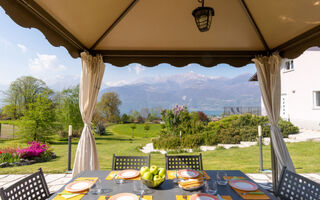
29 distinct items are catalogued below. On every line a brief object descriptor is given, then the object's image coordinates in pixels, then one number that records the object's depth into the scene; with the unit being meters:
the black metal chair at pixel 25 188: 1.22
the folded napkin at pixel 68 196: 1.32
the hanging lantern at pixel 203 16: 1.51
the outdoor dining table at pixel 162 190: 1.33
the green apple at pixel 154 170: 1.45
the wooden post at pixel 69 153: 4.13
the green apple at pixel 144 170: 1.49
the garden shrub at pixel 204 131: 6.88
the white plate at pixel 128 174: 1.72
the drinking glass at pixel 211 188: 1.39
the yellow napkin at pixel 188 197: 1.30
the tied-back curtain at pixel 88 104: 2.66
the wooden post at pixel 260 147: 3.95
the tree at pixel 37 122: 7.56
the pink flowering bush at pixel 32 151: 5.46
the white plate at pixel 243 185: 1.46
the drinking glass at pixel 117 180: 1.58
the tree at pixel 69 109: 9.75
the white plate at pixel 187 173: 1.70
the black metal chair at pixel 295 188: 1.33
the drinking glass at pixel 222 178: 1.56
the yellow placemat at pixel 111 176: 1.69
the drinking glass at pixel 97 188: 1.39
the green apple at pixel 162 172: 1.47
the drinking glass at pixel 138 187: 1.37
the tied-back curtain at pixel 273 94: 2.66
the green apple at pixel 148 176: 1.41
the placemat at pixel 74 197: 1.32
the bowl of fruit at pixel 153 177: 1.41
